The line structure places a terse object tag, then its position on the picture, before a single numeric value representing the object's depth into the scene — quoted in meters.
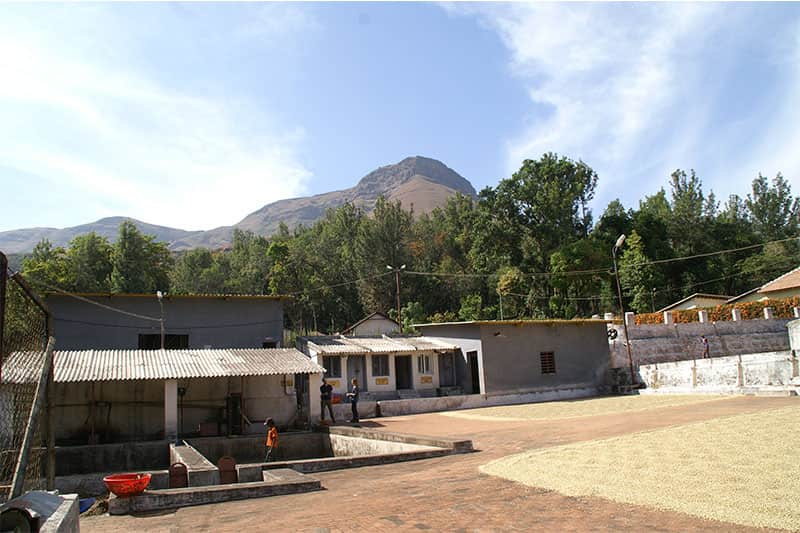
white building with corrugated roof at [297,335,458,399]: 27.30
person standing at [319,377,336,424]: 21.39
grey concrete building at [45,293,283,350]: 24.83
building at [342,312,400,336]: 45.97
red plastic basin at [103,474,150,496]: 9.23
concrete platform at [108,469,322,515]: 9.26
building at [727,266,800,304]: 40.41
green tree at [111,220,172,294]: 56.75
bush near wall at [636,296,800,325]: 37.21
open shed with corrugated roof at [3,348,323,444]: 18.70
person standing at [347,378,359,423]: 21.75
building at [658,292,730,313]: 44.22
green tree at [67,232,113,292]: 56.56
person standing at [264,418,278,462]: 17.03
